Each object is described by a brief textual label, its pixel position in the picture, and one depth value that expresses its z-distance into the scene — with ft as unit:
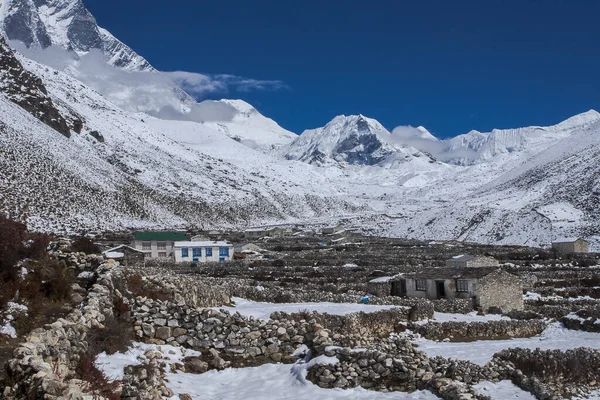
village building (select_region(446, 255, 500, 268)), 168.25
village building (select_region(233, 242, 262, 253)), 270.05
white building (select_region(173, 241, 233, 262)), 237.04
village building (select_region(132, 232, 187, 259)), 253.98
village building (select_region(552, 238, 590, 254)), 266.57
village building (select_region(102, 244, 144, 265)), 203.31
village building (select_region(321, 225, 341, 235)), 451.53
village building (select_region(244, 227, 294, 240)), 450.71
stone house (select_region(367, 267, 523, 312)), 118.01
